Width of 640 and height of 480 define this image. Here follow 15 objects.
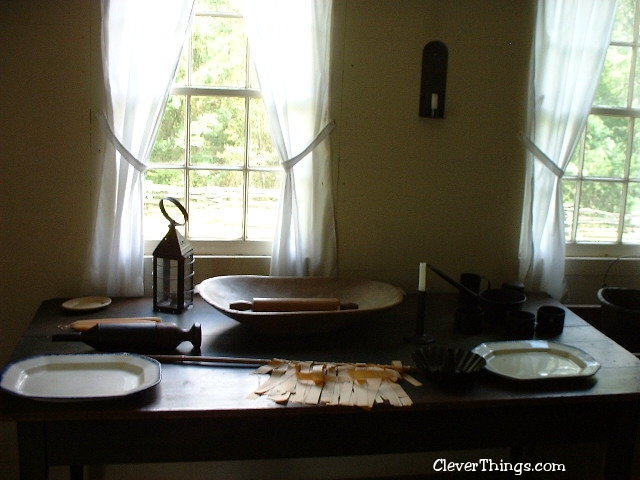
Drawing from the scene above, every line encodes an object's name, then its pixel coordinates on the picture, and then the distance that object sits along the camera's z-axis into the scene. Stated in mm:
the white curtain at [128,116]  2275
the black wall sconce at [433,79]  2498
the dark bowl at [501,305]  2246
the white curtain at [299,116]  2367
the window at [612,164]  2770
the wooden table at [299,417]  1580
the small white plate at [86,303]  2178
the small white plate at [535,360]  1852
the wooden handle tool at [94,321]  1965
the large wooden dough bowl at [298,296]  1992
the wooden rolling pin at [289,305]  2045
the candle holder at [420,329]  2025
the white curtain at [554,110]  2543
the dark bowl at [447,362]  1753
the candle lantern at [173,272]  2201
